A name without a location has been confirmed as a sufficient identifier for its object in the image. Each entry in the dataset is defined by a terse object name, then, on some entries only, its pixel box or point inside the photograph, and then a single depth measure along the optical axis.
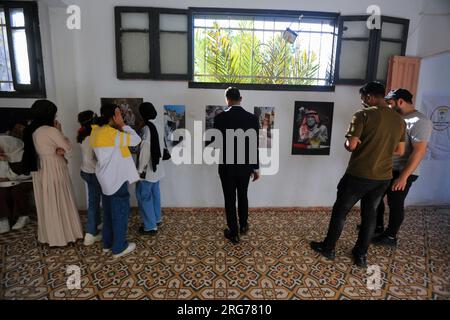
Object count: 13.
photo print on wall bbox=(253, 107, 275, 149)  3.74
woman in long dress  2.60
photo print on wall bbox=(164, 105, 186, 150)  3.63
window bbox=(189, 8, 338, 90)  3.61
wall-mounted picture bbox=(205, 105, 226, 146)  3.67
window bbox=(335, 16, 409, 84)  3.61
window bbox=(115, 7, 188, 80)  3.42
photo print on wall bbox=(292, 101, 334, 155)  3.77
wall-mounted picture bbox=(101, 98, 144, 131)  3.55
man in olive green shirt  2.34
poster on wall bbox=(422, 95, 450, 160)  3.99
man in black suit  2.80
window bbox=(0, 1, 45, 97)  3.41
